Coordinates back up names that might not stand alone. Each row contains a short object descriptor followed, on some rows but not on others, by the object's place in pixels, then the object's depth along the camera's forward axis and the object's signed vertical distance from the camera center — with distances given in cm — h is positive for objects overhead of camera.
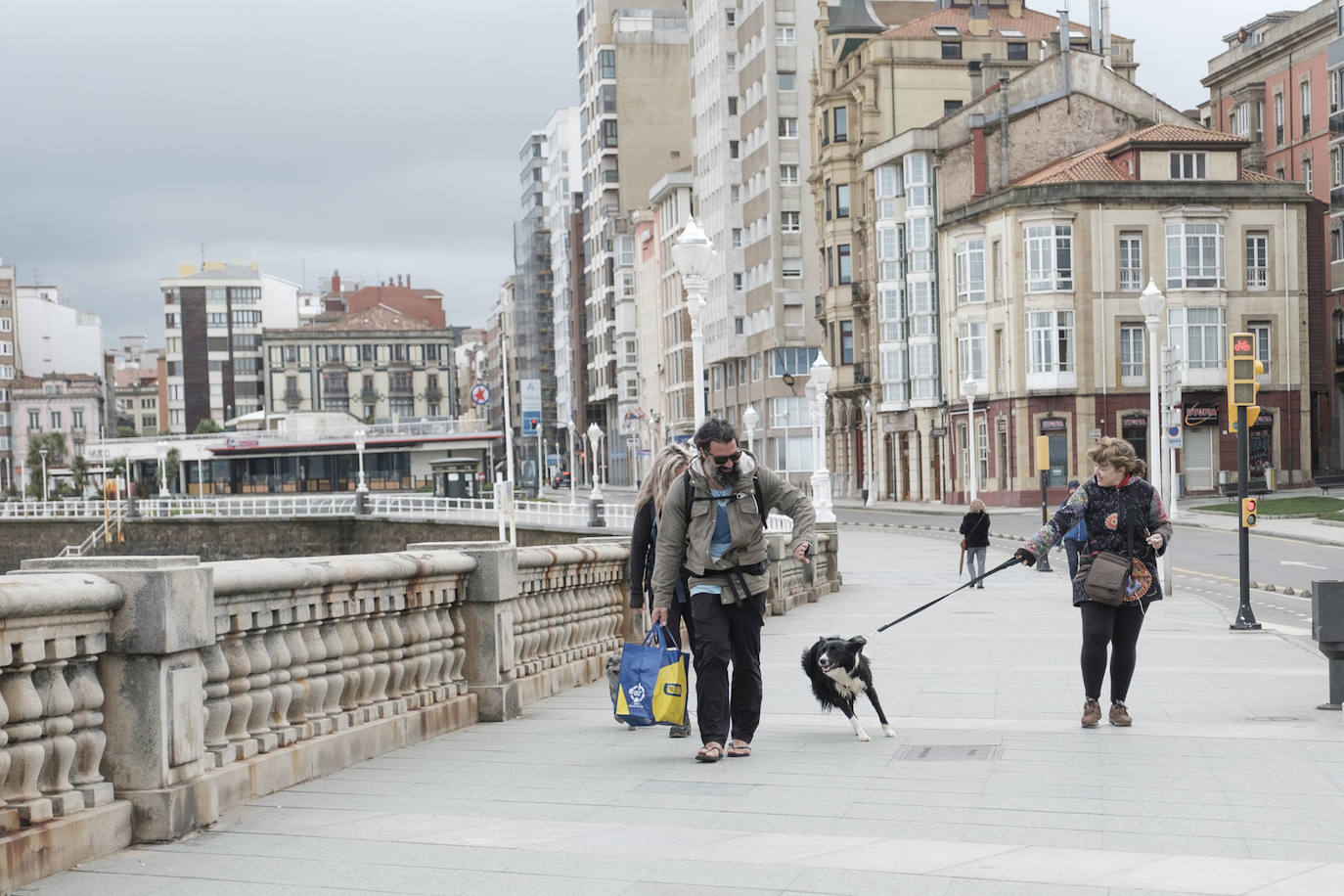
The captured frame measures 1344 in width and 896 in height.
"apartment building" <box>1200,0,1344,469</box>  6931 +1230
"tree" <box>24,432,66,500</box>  13862 +11
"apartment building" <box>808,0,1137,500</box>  7400 +1005
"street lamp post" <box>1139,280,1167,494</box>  3256 +198
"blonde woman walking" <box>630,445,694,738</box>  973 -42
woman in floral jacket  992 -67
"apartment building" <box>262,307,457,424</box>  15562 +621
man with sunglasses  900 -63
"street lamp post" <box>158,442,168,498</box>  10444 -134
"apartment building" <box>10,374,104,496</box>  15262 +339
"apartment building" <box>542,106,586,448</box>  14838 +1605
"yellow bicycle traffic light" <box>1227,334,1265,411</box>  1788 +43
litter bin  1038 -120
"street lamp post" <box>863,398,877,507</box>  7819 -200
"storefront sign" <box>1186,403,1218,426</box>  6412 +9
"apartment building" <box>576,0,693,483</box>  12612 +2218
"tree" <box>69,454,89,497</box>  12681 -164
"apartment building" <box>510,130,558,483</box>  16550 +1318
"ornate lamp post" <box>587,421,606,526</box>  5525 -238
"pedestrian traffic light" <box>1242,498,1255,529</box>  1786 -97
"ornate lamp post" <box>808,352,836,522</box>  3775 -23
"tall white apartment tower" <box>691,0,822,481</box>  9388 +1180
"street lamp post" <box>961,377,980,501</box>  5938 +11
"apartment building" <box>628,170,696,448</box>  11194 +746
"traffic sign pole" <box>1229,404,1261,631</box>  1783 -130
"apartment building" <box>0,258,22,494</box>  15125 +743
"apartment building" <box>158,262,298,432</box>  16175 +945
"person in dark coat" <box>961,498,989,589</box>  2858 -175
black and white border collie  959 -132
